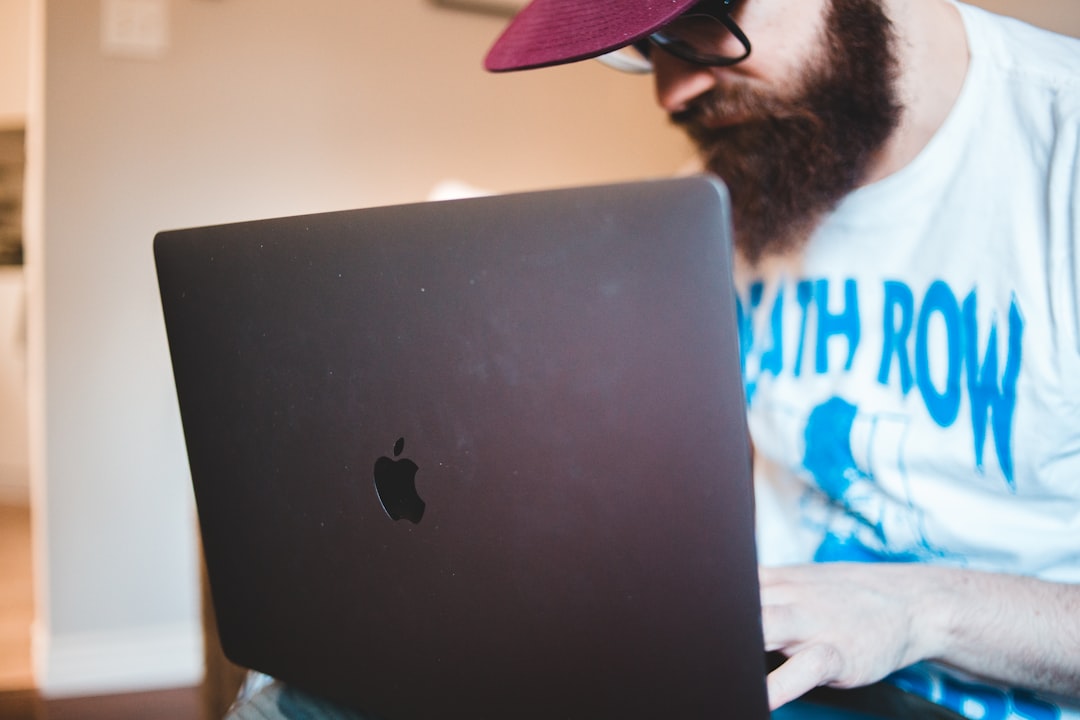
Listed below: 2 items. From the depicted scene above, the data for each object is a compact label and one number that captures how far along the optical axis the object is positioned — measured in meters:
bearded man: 0.63
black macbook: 0.37
